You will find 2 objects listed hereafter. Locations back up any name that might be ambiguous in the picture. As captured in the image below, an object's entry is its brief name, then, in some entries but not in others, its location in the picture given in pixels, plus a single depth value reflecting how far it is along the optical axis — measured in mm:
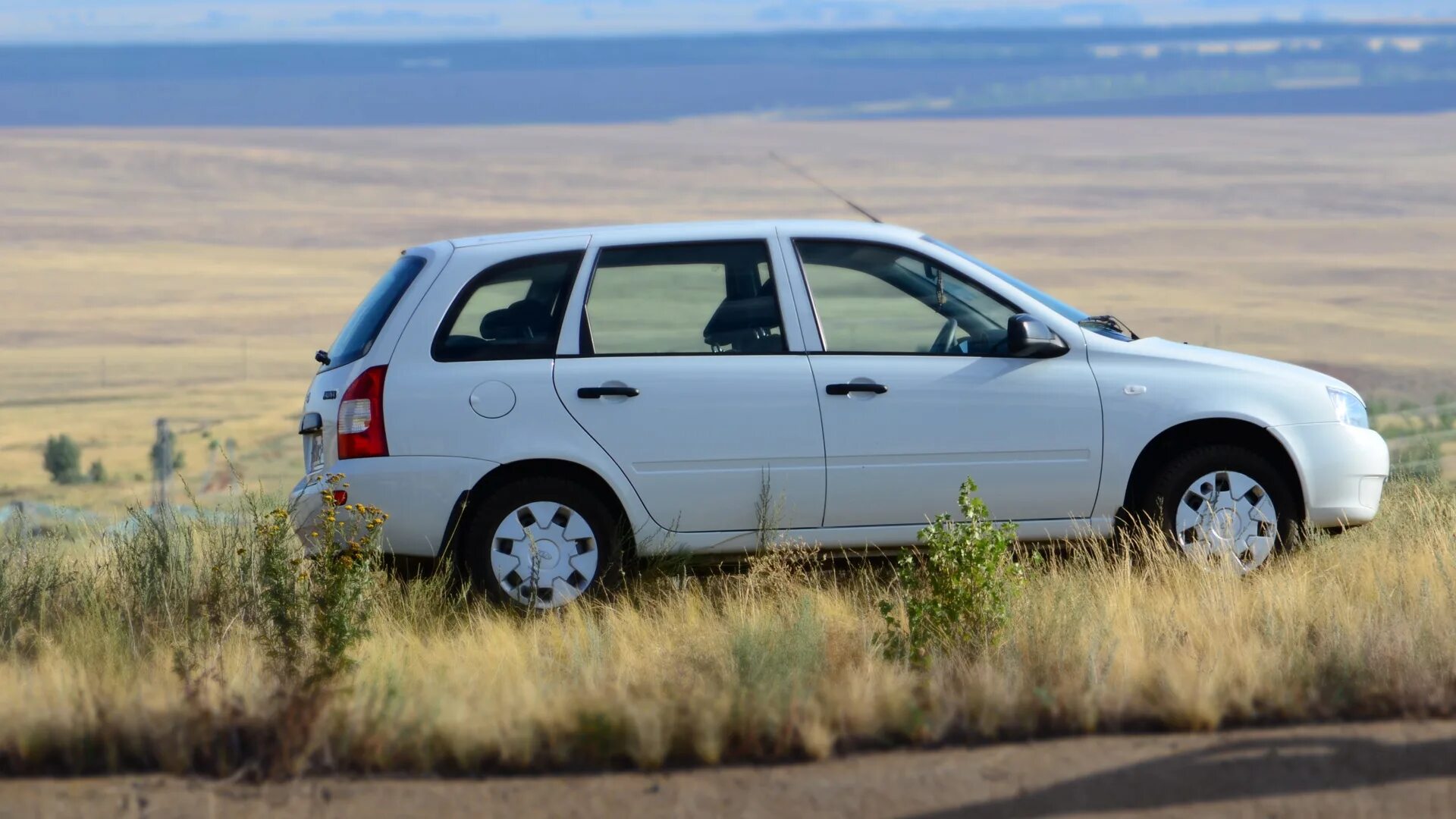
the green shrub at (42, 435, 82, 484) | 127562
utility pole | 74687
